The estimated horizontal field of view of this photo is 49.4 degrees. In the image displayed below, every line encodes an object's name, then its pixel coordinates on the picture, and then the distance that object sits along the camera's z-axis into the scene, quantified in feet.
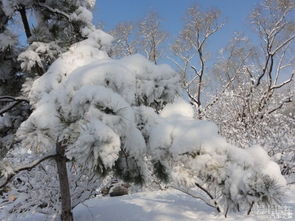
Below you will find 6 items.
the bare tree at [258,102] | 36.78
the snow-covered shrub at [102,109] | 6.80
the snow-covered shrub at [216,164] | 6.89
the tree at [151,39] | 69.51
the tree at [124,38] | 68.96
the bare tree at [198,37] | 62.18
